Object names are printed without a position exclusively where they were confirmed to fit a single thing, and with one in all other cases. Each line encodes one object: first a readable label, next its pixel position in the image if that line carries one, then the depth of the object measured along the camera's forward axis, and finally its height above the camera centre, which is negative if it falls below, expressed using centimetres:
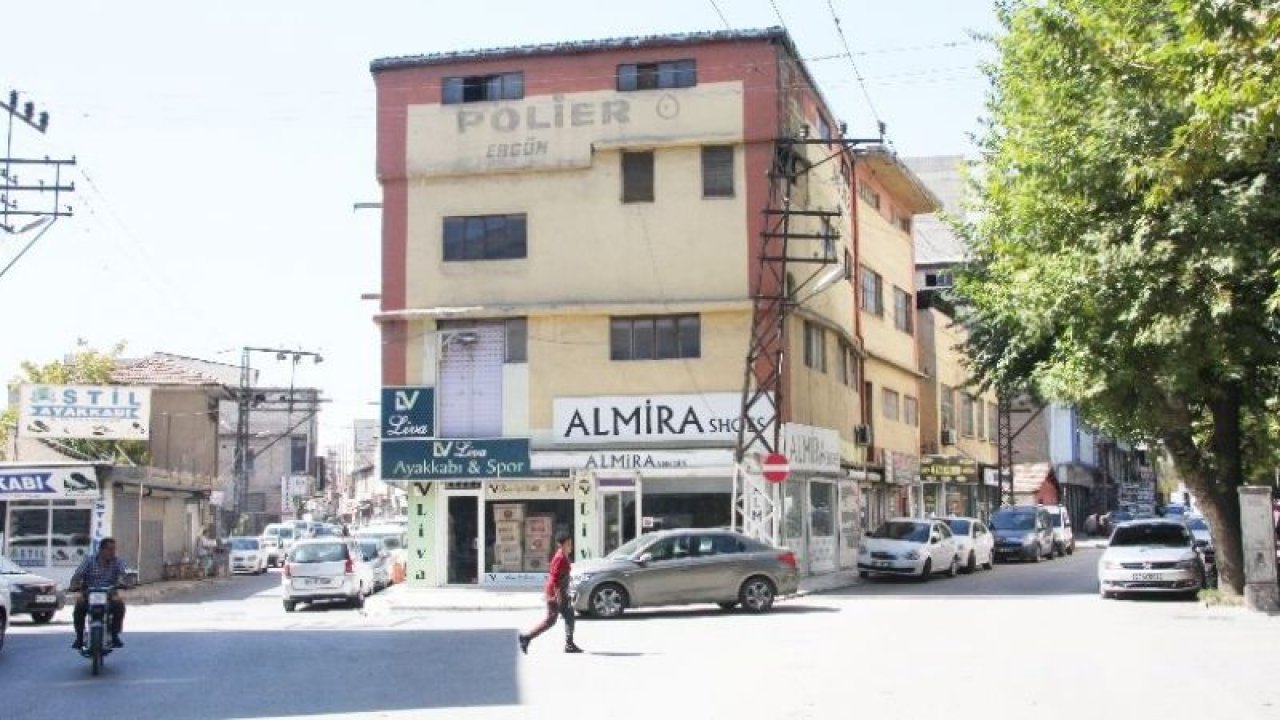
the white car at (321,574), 2862 -168
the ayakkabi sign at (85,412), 3912 +247
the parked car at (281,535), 5406 -165
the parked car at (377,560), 3440 -171
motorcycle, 1647 -159
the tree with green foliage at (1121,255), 2042 +375
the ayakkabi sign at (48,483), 3506 +36
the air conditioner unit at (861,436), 4062 +165
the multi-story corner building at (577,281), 3225 +516
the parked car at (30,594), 2522 -183
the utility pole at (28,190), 2914 +667
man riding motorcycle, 1700 -105
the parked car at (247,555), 4897 -219
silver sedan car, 2319 -144
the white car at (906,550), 3362 -151
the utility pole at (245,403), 5428 +377
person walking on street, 1761 -142
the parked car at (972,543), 3812 -156
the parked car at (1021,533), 4441 -144
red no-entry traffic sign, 2881 +50
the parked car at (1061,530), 4891 -151
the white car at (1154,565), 2514 -144
